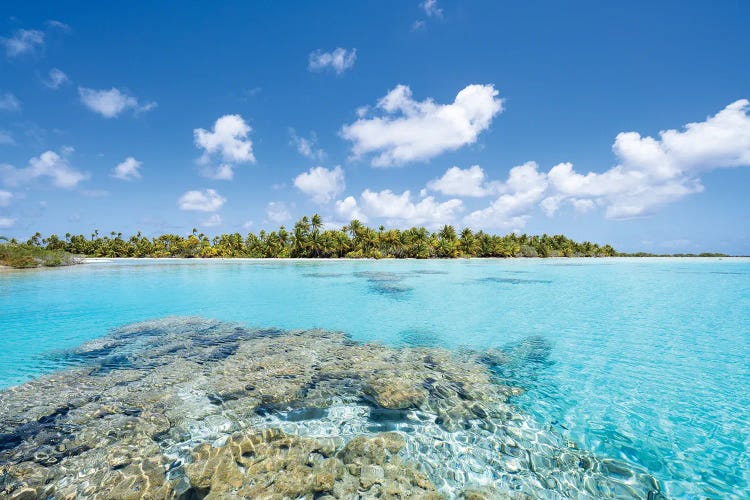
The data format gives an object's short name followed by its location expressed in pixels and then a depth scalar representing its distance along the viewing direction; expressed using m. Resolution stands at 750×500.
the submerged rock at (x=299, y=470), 3.90
